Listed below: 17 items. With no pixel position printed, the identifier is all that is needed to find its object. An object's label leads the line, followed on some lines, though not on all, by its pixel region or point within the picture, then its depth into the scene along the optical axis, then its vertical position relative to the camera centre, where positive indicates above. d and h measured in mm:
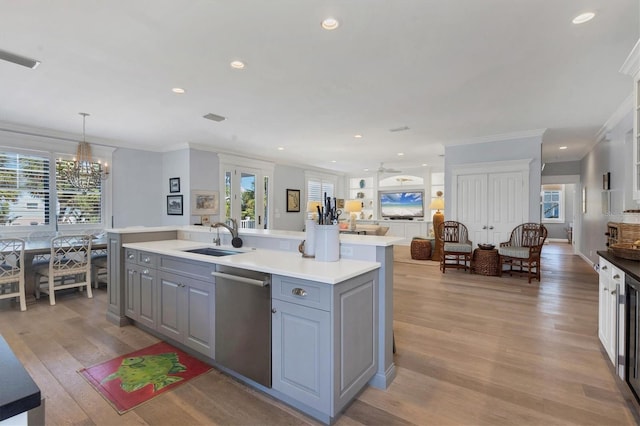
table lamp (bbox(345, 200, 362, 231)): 8523 +128
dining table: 4156 -566
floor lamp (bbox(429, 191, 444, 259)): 7241 -301
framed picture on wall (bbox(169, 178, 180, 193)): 6668 +589
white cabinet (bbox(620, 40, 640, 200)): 2500 +797
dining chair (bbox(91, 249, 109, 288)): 4875 -829
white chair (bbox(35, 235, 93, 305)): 4219 -729
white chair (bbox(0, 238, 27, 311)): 3885 -703
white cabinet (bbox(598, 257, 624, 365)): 2317 -748
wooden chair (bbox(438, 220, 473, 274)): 5945 -648
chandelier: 4902 +688
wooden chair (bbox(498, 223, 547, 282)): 5312 -632
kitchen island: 1860 -743
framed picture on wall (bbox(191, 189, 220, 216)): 6527 +213
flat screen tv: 10516 +255
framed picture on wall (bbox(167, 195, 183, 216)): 6621 +150
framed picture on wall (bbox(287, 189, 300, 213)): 9078 +341
